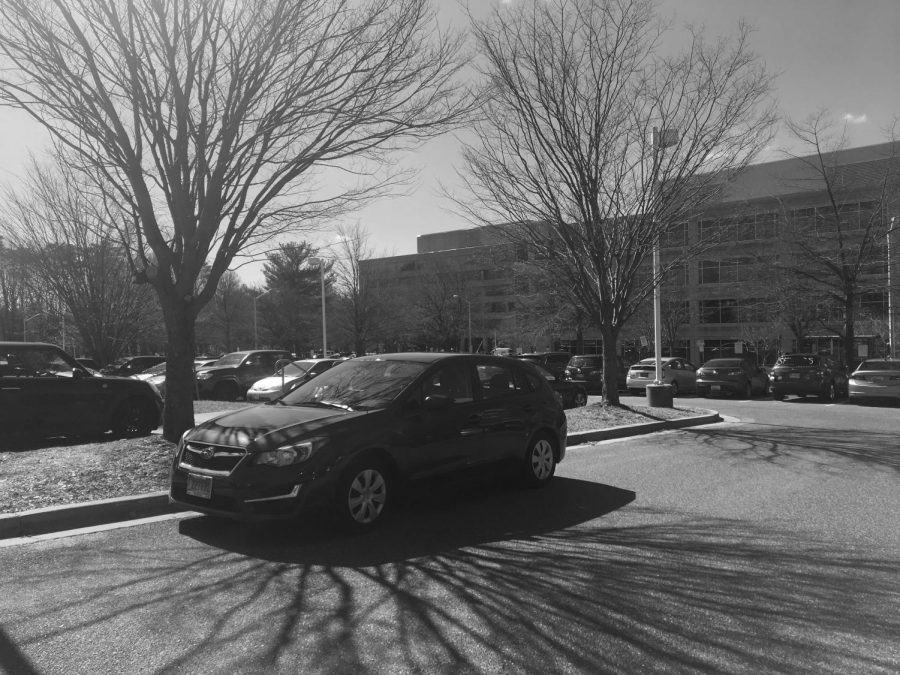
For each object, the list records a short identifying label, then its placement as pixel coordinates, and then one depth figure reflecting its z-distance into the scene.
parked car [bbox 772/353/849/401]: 22.34
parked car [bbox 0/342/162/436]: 9.88
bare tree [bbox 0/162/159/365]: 20.66
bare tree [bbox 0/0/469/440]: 8.22
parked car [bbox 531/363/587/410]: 17.66
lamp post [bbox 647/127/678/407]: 14.20
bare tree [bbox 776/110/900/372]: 25.31
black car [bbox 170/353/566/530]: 5.46
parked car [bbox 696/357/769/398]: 24.09
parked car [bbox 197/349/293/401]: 20.70
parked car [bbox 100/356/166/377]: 24.73
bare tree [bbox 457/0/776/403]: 13.93
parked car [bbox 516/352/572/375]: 26.16
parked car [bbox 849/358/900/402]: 20.19
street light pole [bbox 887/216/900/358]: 24.61
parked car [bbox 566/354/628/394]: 24.55
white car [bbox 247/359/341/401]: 18.11
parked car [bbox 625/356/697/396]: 25.31
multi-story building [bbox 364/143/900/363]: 25.27
